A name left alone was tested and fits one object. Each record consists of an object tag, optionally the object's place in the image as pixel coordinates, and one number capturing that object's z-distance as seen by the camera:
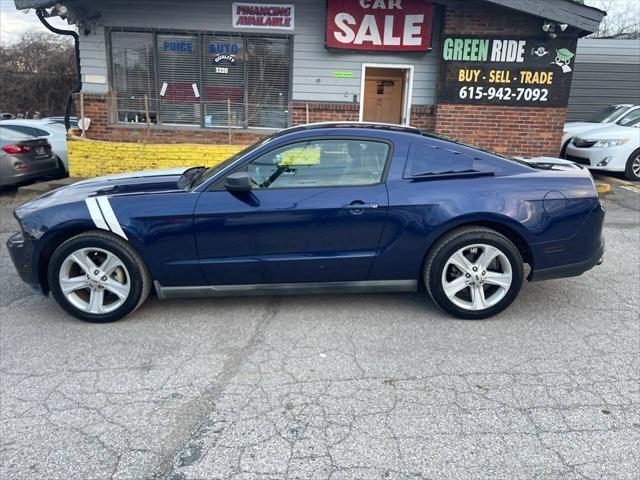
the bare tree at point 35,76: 21.47
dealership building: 9.14
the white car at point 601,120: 10.30
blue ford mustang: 3.67
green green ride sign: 9.18
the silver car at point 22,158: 8.55
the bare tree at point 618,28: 27.42
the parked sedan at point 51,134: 9.95
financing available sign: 9.43
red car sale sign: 9.16
